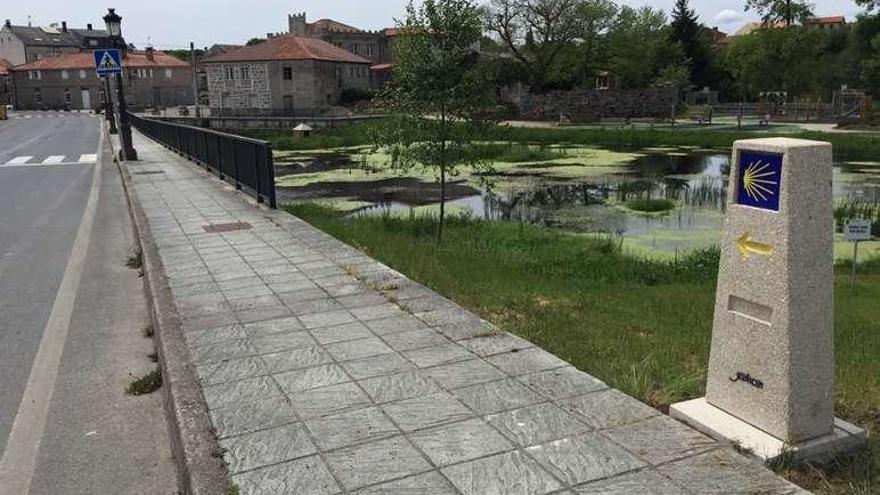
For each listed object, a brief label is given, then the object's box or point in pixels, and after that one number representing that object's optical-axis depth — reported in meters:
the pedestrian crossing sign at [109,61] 21.55
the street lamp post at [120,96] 21.78
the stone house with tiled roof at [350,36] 104.94
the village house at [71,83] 102.81
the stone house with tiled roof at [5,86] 107.75
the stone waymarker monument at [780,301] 3.28
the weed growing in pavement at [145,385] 5.13
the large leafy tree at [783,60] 49.62
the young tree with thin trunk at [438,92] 12.34
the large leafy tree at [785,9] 51.53
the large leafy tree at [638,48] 61.19
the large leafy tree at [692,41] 72.12
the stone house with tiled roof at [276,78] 74.38
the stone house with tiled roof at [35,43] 123.50
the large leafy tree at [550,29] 59.69
